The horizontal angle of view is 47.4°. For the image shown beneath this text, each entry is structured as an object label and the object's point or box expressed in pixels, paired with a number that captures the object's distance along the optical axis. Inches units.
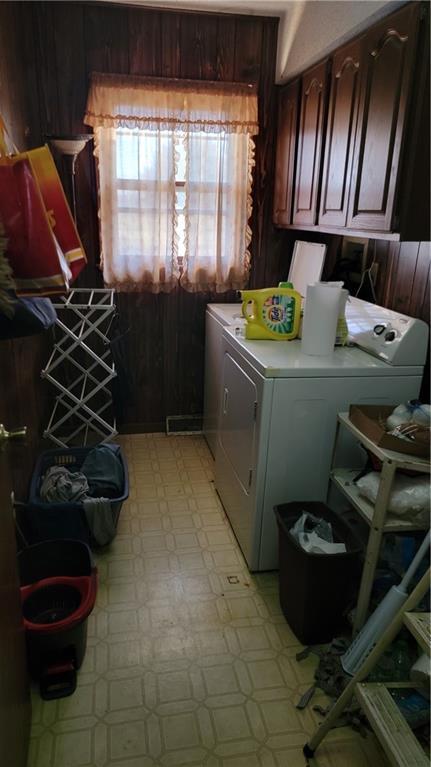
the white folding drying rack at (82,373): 113.2
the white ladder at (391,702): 44.0
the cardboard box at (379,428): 56.6
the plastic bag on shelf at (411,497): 58.2
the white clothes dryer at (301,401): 72.7
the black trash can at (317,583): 64.9
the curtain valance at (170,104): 105.2
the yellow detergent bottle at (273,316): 85.8
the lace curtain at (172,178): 107.0
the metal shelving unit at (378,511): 56.2
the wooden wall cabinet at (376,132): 60.9
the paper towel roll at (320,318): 76.7
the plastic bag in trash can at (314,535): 67.6
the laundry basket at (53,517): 79.4
